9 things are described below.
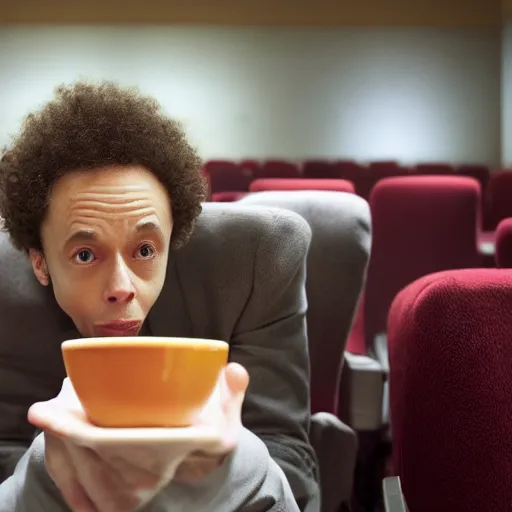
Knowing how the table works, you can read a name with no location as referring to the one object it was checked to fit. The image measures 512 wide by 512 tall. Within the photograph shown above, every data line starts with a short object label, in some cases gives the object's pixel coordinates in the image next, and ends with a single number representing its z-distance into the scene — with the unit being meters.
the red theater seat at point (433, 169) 5.59
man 0.53
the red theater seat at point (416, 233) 1.89
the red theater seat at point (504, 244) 1.11
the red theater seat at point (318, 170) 5.26
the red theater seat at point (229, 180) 3.82
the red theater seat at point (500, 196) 2.99
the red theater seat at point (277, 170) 5.06
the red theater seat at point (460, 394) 0.80
